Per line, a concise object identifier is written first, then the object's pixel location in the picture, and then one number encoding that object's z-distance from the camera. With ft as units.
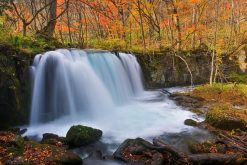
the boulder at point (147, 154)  13.42
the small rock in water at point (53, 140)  15.33
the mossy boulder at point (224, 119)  18.03
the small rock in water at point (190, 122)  19.14
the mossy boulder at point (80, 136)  15.61
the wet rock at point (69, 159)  12.76
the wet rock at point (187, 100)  24.27
